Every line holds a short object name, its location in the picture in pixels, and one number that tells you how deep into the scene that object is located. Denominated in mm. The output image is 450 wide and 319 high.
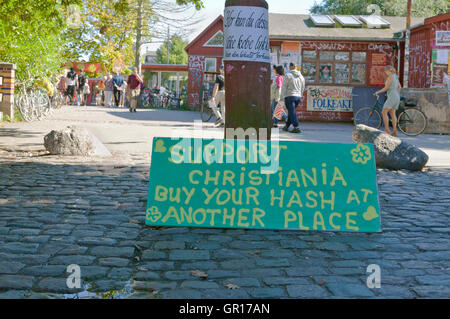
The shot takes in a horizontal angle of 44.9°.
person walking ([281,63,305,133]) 14820
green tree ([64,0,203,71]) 35594
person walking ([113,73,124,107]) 30655
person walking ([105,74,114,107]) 33172
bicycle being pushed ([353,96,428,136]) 16047
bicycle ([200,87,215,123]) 19347
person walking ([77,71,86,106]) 32463
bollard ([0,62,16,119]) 14953
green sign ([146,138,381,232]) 4699
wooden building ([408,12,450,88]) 19234
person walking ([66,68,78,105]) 27656
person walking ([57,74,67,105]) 33022
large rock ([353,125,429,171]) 8758
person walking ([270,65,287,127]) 16295
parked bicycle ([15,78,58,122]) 15316
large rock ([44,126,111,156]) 9227
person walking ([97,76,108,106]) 36925
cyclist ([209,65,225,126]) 15922
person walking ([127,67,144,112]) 22984
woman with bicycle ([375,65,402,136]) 14188
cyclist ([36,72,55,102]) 16422
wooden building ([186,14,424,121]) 22781
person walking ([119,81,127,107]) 34700
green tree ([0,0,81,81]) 13211
